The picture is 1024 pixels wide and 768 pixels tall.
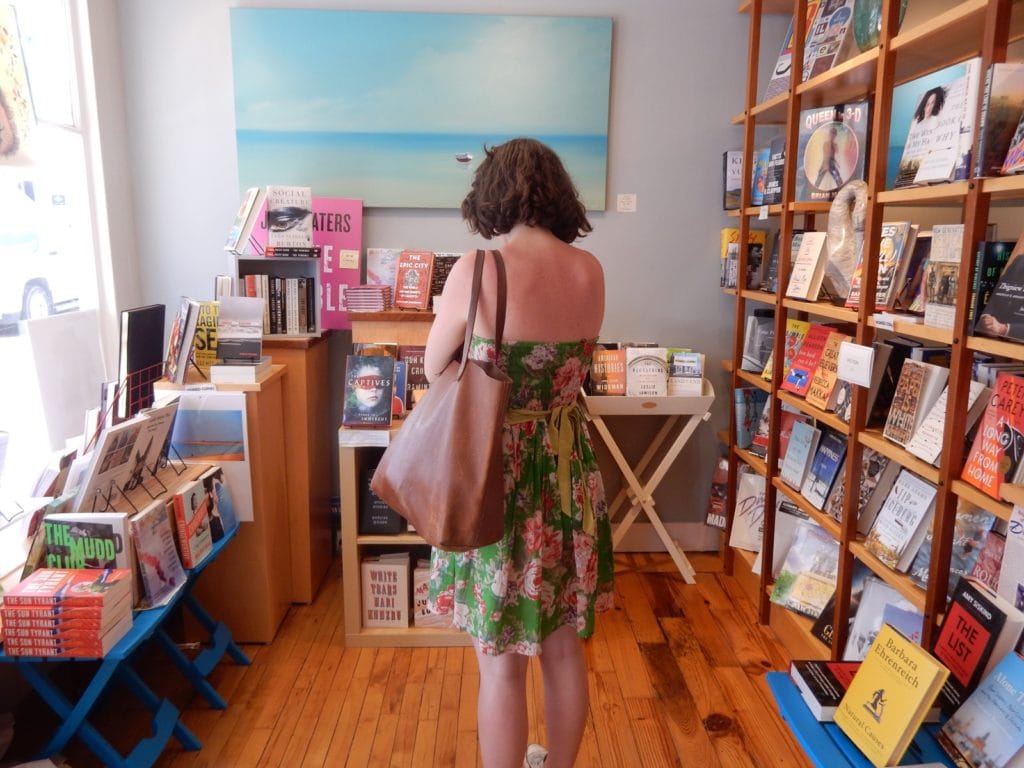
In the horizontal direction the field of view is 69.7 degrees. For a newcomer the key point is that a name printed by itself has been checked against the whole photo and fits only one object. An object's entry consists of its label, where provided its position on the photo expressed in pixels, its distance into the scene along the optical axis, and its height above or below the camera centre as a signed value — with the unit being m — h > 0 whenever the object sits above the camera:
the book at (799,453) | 2.63 -0.71
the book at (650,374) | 3.08 -0.50
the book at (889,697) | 1.24 -0.77
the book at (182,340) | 2.50 -0.31
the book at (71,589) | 1.67 -0.78
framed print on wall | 3.07 +0.64
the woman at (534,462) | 1.57 -0.47
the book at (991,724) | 1.22 -0.79
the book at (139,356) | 2.24 -0.33
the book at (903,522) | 2.04 -0.75
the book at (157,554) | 1.95 -0.83
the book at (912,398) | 1.97 -0.39
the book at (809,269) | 2.54 -0.05
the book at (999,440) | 1.62 -0.41
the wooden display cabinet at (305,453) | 2.87 -0.80
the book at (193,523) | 2.16 -0.81
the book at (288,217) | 2.92 +0.13
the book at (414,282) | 2.97 -0.12
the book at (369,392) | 2.60 -0.49
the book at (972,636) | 1.33 -0.71
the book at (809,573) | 2.58 -1.13
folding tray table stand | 3.07 -0.85
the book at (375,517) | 2.72 -0.97
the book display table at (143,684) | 1.79 -1.22
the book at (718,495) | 3.33 -1.09
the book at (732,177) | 3.18 +0.33
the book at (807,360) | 2.57 -0.37
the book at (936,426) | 1.81 -0.44
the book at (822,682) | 1.44 -0.86
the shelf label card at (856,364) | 2.14 -0.32
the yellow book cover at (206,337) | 2.64 -0.31
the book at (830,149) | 2.36 +0.35
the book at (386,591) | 2.71 -1.24
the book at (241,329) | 2.57 -0.27
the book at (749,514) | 3.08 -1.09
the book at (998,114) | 1.60 +0.31
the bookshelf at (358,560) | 2.63 -1.12
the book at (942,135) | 1.74 +0.30
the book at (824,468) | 2.48 -0.72
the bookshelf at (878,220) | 1.72 +0.12
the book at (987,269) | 1.66 -0.03
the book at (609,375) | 3.11 -0.51
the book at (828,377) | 2.45 -0.41
